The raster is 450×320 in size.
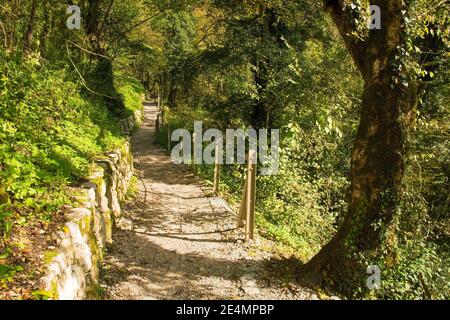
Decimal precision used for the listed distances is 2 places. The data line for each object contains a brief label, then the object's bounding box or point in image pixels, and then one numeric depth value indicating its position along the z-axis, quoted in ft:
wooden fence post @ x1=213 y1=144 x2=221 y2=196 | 32.86
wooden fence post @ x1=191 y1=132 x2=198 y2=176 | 40.40
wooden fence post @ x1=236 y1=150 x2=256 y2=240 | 22.12
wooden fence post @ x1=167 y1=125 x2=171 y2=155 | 53.47
